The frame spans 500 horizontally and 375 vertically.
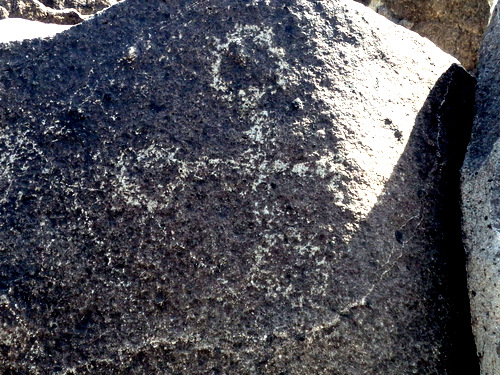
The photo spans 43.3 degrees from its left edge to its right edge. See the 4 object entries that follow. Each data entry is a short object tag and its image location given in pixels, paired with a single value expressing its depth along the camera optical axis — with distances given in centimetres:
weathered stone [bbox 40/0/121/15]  225
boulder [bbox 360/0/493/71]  247
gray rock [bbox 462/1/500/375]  120
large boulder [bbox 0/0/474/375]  119
